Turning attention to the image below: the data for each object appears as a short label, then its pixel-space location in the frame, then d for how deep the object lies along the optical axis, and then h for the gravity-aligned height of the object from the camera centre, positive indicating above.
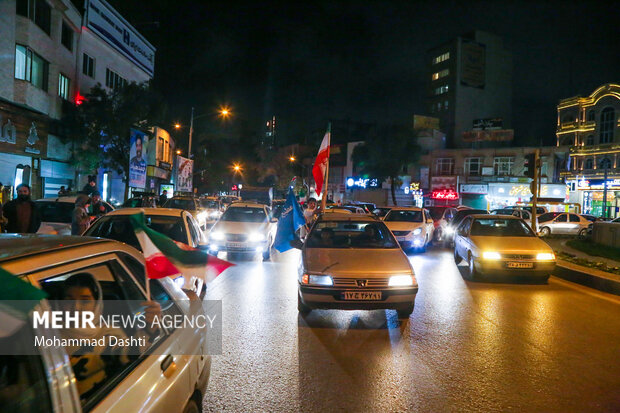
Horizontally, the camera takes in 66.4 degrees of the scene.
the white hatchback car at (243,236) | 13.94 -1.03
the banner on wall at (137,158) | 26.42 +2.28
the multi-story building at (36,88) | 18.62 +4.59
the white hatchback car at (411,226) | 17.06 -0.62
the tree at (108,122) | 24.72 +3.93
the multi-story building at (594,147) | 48.84 +7.56
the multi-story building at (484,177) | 52.50 +4.23
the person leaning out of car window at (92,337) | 2.16 -0.75
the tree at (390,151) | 58.34 +7.10
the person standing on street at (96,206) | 12.10 -0.31
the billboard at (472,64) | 83.69 +26.39
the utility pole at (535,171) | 15.69 +1.44
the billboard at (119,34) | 27.66 +10.83
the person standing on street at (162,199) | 27.03 -0.08
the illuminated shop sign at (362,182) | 63.03 +3.37
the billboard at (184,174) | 34.31 +1.85
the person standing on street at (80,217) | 9.58 -0.47
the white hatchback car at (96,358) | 1.70 -0.70
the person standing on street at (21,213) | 9.02 -0.43
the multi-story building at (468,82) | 83.38 +23.55
